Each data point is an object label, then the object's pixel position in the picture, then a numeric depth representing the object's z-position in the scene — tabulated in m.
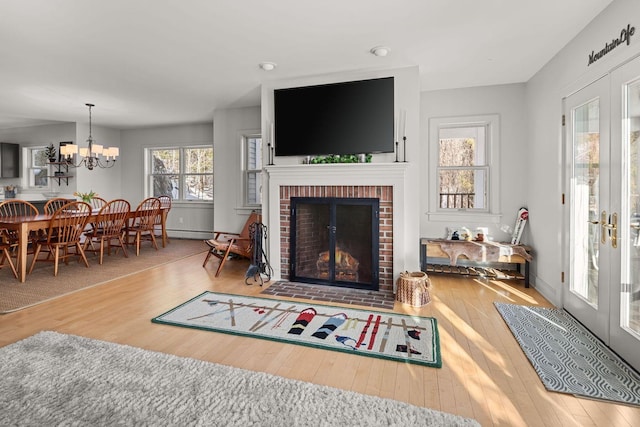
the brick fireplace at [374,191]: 3.65
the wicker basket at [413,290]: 3.28
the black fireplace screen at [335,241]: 3.79
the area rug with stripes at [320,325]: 2.40
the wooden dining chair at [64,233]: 4.25
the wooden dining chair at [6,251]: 4.05
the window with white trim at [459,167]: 4.54
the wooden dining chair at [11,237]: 4.31
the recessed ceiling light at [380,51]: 3.24
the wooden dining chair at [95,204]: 6.99
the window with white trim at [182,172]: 7.27
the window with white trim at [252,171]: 5.89
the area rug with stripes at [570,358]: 1.92
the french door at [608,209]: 2.23
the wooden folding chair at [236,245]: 4.45
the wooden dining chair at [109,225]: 5.11
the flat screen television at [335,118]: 3.72
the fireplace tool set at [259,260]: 4.14
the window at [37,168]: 7.52
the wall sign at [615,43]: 2.25
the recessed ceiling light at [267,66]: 3.67
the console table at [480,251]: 3.97
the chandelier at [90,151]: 5.47
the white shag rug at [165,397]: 1.63
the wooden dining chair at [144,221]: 5.76
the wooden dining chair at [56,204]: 5.39
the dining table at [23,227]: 3.87
